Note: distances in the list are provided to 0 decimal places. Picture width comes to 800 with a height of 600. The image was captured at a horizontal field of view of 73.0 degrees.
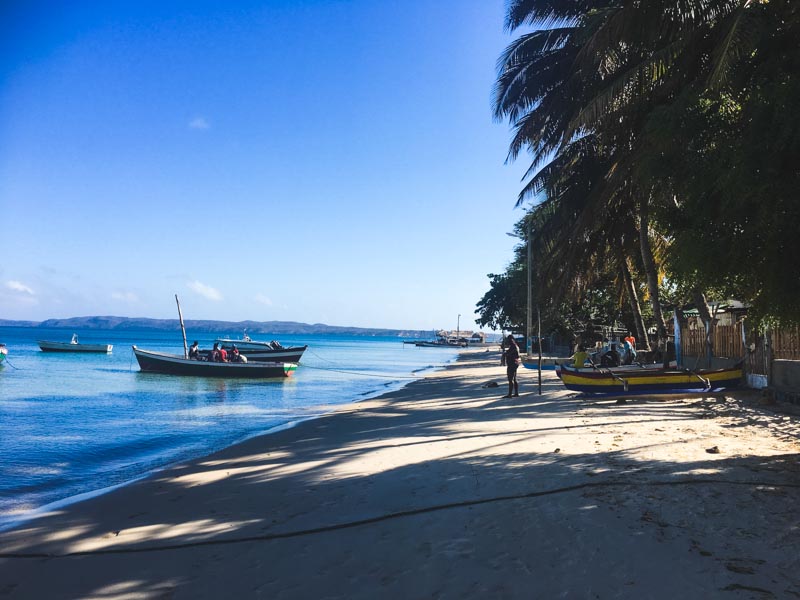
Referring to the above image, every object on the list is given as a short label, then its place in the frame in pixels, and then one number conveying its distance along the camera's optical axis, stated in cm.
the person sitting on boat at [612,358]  1973
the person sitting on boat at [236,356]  3456
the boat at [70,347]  6241
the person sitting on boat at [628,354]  2230
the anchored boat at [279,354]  3811
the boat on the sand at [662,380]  1256
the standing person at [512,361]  1479
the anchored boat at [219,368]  3338
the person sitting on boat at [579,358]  1783
